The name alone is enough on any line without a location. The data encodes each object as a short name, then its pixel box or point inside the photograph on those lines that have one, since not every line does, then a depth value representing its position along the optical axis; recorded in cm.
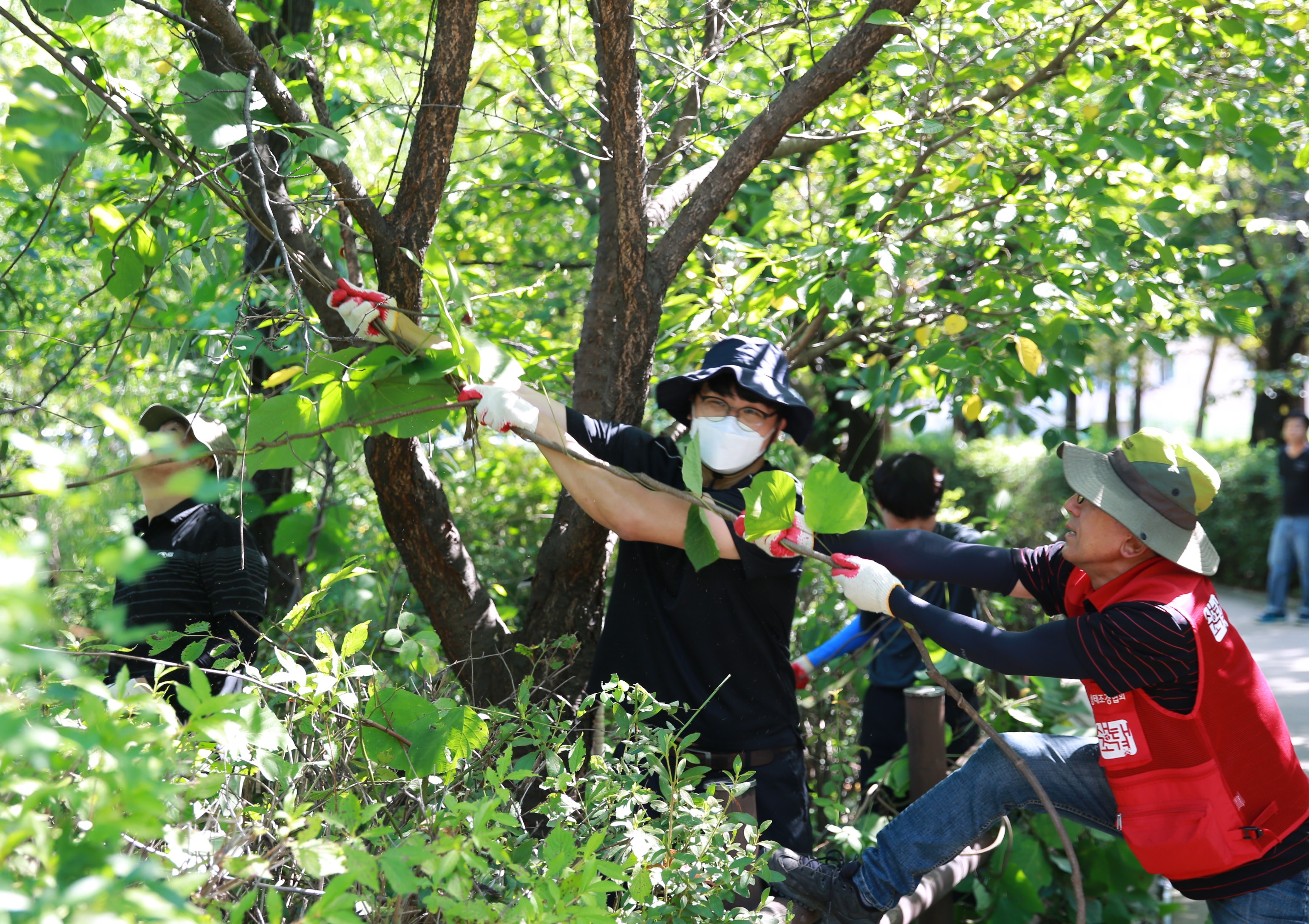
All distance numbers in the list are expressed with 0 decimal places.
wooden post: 299
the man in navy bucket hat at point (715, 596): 231
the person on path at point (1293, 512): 819
